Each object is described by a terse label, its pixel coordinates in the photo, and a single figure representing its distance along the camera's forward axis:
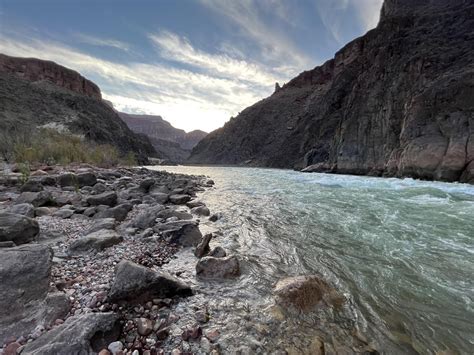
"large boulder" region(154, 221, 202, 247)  4.98
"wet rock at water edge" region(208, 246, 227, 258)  4.32
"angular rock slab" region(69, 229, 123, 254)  4.14
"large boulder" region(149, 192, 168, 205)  9.56
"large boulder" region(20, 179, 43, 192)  8.70
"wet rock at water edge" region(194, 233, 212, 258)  4.46
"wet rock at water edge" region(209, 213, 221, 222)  7.33
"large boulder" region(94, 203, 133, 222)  6.48
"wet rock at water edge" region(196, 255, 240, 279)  3.75
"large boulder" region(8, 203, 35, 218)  5.79
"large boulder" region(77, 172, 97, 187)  11.27
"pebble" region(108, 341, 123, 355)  2.03
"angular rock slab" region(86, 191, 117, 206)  7.65
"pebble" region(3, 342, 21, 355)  1.88
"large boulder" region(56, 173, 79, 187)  10.89
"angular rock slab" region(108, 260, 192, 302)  2.72
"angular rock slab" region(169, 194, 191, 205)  9.66
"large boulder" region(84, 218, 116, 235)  5.09
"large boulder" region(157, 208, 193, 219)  6.64
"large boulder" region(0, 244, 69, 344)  2.22
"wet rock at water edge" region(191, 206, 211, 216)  7.93
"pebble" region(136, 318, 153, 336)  2.34
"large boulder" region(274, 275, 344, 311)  3.07
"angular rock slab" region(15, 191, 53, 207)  7.27
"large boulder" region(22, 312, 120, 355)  1.86
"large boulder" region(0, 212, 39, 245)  3.99
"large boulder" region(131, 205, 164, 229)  5.87
